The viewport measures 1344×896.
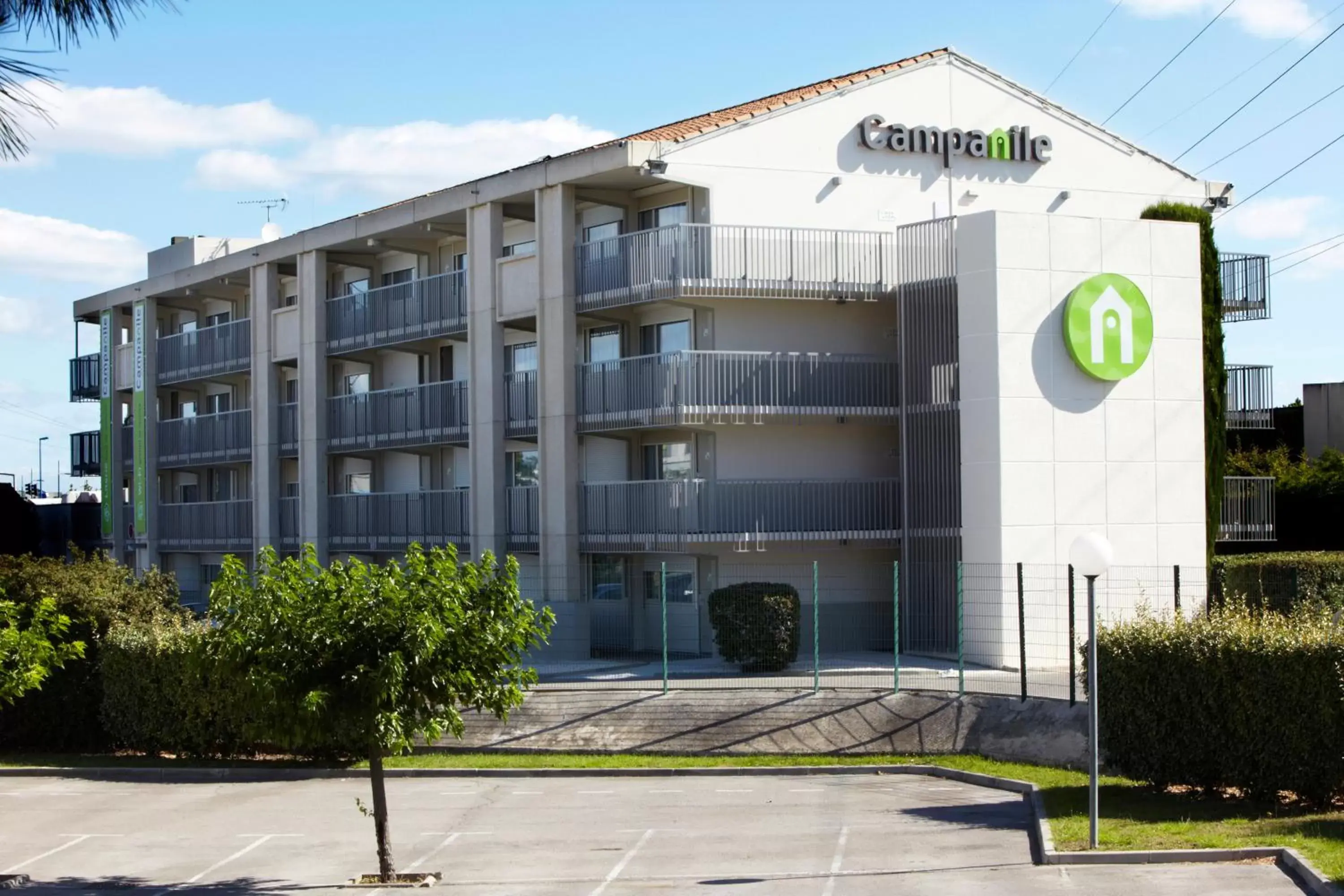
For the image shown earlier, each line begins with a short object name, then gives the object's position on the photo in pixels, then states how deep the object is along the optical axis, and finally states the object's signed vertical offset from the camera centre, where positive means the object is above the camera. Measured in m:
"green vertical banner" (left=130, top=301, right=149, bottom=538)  52.22 +2.00
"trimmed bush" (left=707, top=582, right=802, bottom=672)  29.56 -2.58
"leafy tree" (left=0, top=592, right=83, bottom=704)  19.33 -1.85
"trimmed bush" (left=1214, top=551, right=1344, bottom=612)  29.95 -1.98
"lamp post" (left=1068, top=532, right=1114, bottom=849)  16.72 -0.92
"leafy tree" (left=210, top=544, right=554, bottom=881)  17.00 -1.65
